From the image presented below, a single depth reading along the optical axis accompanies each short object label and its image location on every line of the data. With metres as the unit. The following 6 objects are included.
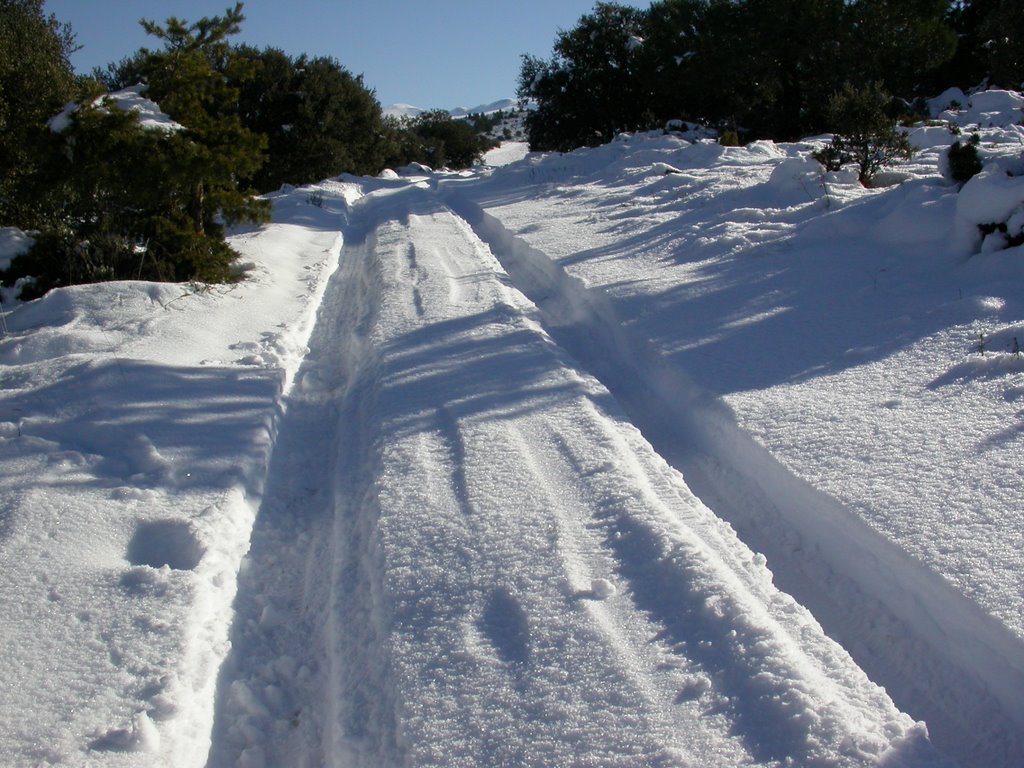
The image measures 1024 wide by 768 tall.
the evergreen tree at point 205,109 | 9.65
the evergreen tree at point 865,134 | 11.32
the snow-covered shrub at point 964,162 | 8.84
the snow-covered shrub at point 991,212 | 7.08
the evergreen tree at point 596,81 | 32.75
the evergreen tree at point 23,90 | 11.29
